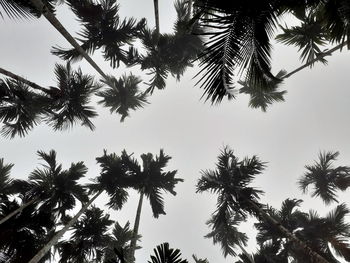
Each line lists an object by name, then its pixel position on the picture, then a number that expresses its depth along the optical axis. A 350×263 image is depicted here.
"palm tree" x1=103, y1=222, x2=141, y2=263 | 14.77
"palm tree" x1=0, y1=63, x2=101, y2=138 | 11.97
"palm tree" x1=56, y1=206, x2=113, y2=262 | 12.53
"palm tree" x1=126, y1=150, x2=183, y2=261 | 15.78
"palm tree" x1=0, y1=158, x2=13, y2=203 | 14.63
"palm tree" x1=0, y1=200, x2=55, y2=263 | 9.77
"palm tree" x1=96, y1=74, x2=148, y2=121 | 16.88
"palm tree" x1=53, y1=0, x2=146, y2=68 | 13.39
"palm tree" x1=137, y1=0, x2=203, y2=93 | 15.45
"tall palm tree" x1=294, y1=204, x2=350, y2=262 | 12.68
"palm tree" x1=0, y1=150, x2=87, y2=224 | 13.52
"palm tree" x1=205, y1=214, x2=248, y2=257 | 15.73
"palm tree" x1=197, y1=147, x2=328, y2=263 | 13.38
